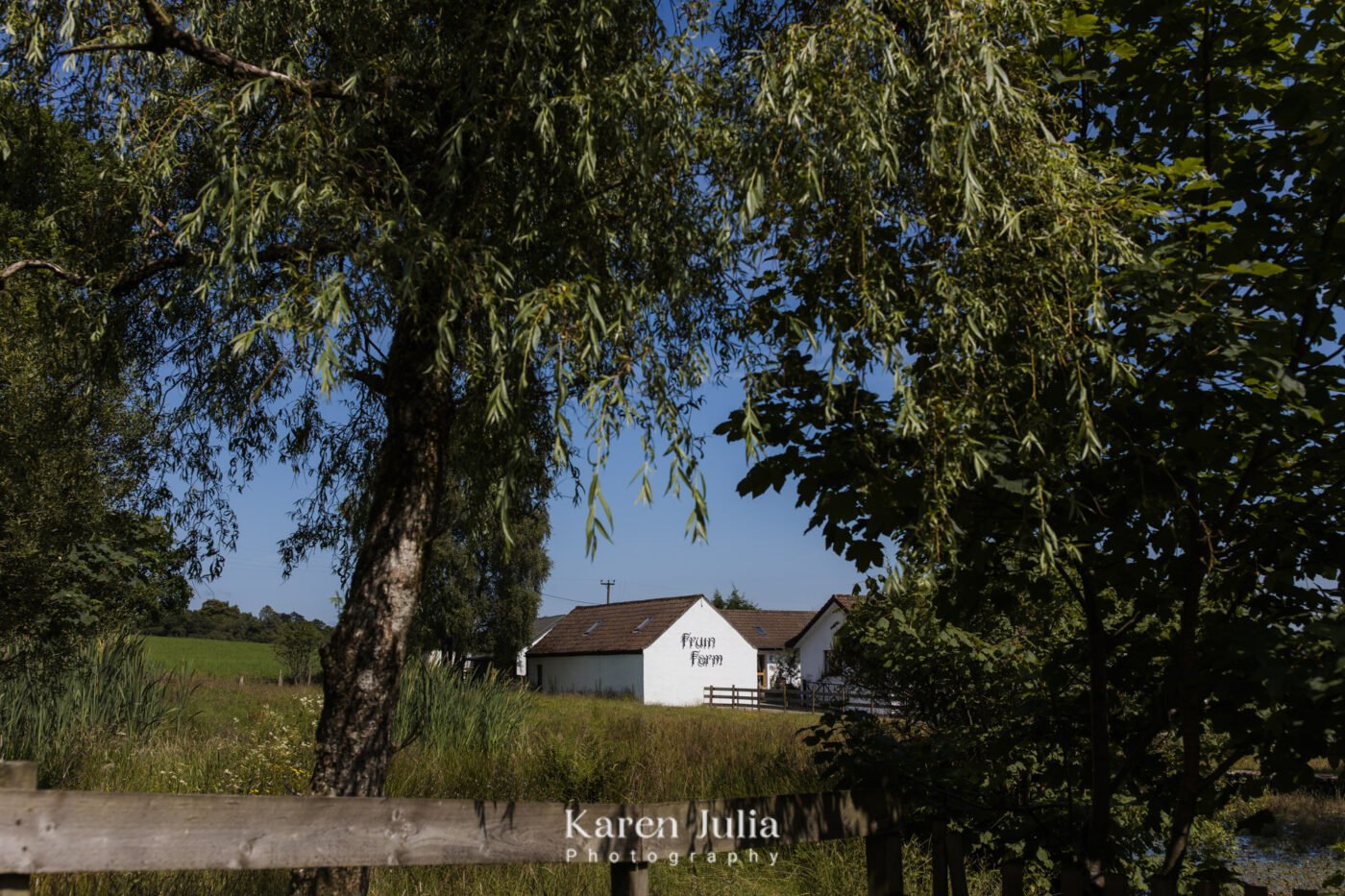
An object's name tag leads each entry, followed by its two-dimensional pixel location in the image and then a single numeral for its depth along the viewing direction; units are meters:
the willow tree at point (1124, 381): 3.62
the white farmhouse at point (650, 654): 44.34
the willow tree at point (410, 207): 3.77
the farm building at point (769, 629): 54.01
